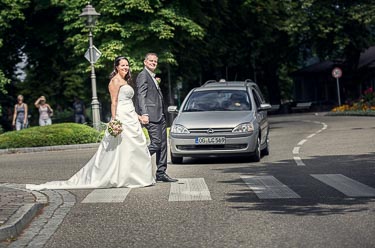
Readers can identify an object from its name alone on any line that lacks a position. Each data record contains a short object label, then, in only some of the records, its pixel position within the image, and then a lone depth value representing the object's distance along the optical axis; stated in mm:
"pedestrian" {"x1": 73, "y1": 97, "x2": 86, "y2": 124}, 36656
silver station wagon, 15602
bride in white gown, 12055
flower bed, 43844
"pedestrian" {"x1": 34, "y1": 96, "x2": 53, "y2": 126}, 30516
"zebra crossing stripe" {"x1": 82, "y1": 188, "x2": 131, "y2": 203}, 10434
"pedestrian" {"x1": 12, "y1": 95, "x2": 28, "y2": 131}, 30281
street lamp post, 25889
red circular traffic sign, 54000
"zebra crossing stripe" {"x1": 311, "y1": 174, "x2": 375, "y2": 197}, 10296
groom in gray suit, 12461
